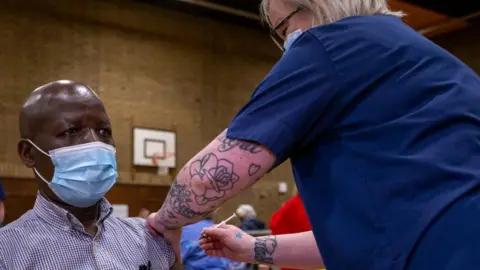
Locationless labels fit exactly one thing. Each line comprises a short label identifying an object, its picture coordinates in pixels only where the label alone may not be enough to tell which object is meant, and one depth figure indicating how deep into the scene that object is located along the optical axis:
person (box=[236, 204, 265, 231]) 8.90
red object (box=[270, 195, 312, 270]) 3.88
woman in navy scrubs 1.29
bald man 1.93
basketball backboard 10.22
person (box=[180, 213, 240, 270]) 4.34
